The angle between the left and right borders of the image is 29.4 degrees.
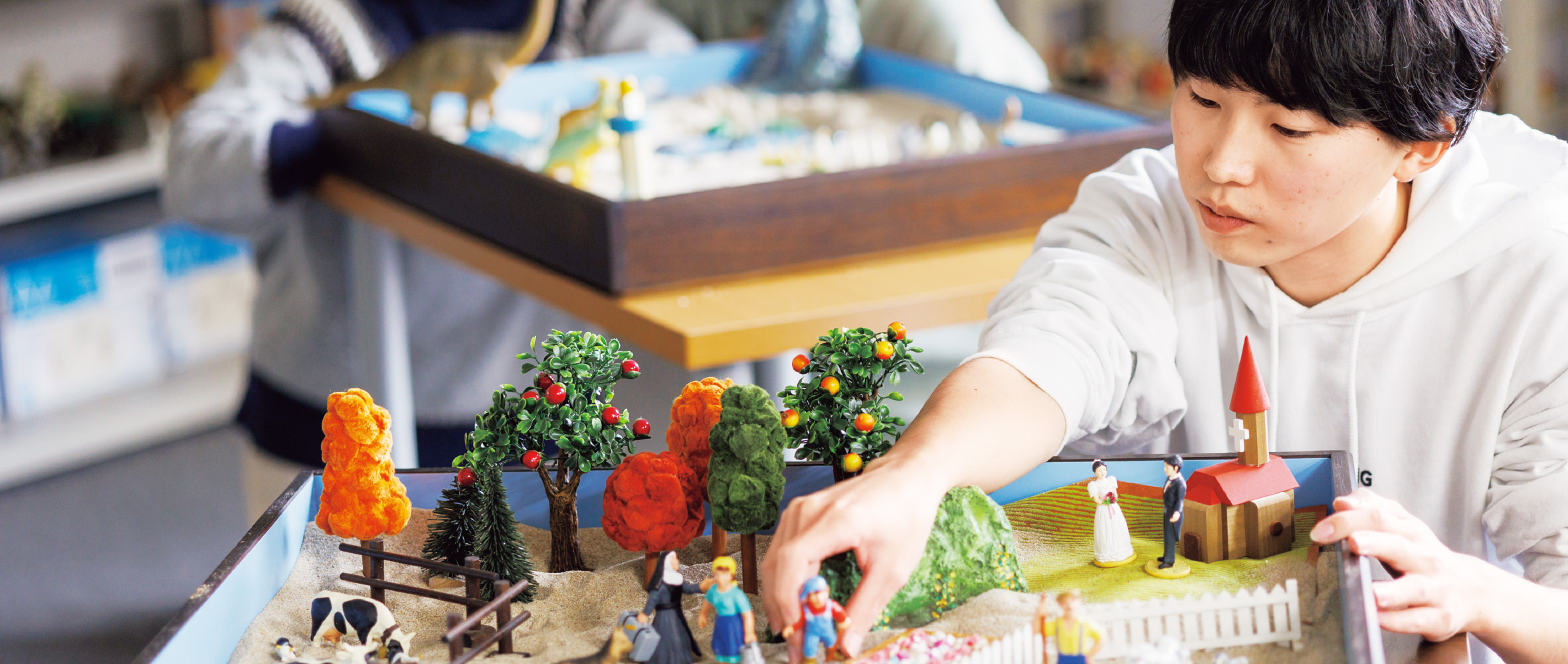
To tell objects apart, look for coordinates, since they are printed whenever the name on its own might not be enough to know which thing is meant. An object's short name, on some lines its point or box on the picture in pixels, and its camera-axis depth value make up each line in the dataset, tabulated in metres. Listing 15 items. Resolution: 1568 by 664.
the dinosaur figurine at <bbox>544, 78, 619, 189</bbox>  2.92
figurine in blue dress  1.74
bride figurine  1.84
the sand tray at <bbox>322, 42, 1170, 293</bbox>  2.49
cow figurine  1.79
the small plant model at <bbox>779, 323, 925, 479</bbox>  1.86
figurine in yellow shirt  1.69
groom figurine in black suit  1.83
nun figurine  1.75
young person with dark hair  1.79
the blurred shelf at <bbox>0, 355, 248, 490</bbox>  4.77
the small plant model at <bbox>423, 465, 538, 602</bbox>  1.86
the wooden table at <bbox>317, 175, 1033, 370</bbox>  2.41
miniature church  1.82
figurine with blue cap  1.71
